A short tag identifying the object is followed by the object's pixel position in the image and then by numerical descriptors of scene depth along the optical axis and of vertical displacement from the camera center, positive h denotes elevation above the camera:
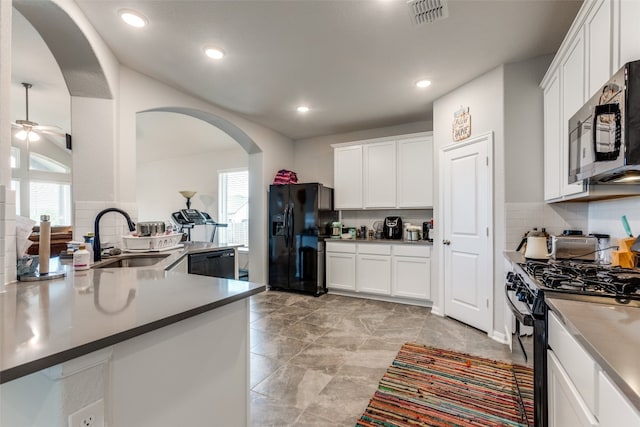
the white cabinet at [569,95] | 1.72 +0.76
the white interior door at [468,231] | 2.79 -0.20
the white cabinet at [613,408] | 0.61 -0.46
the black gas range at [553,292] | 1.15 -0.34
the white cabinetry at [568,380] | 0.82 -0.58
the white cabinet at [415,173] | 3.89 +0.56
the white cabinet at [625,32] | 1.19 +0.80
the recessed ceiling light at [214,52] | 2.42 +1.41
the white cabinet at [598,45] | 1.41 +0.88
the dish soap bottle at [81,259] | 1.57 -0.25
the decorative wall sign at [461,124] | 3.01 +0.96
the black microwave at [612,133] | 1.11 +0.35
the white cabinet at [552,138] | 2.13 +0.59
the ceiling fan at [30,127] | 3.24 +1.01
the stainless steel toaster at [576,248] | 1.93 -0.25
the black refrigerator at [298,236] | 4.29 -0.36
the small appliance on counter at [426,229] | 3.94 -0.24
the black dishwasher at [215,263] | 2.64 -0.51
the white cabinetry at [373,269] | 3.96 -0.81
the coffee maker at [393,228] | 4.20 -0.23
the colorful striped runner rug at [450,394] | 1.64 -1.22
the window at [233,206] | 6.14 +0.16
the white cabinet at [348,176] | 4.43 +0.58
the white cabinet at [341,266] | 4.21 -0.81
